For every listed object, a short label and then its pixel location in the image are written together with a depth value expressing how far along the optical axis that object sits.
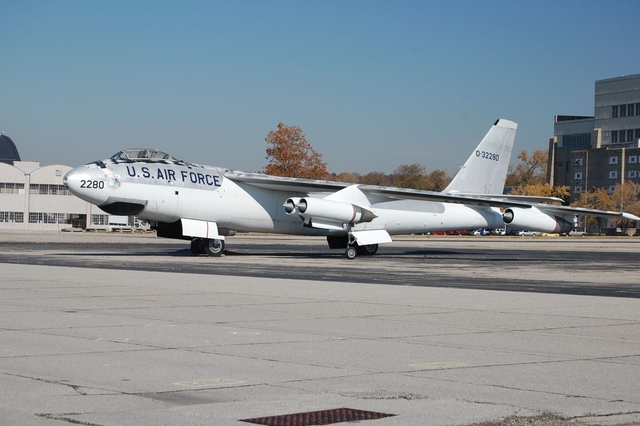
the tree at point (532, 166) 153.75
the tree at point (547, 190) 130.40
